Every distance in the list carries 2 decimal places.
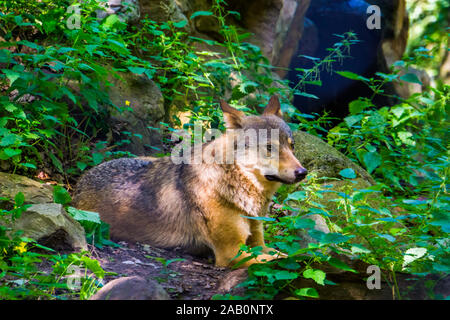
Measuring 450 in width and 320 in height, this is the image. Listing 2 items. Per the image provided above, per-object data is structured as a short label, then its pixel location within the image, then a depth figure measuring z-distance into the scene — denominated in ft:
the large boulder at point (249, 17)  26.45
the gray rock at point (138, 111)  21.79
